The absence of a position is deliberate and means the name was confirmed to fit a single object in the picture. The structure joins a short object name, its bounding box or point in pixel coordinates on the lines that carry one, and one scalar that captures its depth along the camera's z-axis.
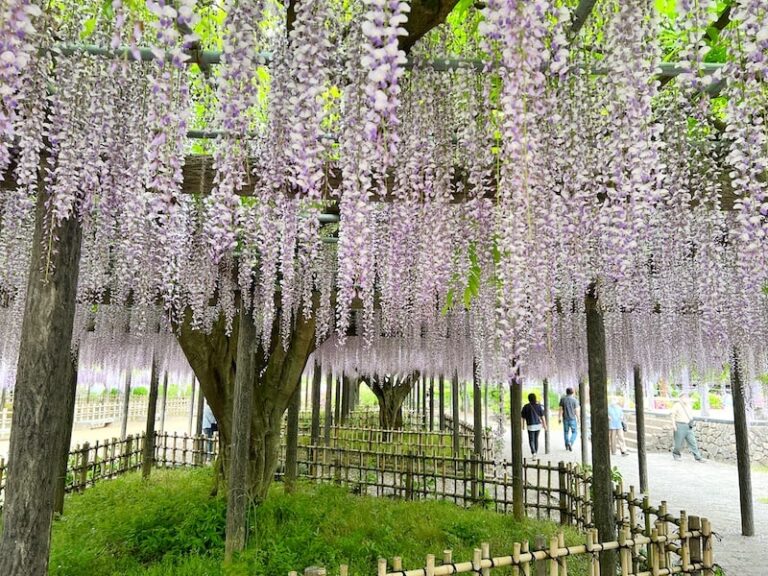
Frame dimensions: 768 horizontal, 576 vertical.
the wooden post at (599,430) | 4.25
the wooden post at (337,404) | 15.55
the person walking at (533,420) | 12.67
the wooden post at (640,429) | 8.66
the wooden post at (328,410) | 11.27
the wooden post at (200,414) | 12.16
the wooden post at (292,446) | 7.47
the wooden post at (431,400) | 15.65
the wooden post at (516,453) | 6.65
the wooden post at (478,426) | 9.61
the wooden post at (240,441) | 5.12
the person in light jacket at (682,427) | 11.73
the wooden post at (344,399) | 16.45
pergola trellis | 2.29
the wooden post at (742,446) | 6.47
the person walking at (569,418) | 13.22
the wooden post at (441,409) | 13.59
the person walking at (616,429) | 12.57
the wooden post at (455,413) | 10.24
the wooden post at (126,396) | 11.09
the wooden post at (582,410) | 11.31
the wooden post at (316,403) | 10.29
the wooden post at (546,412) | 12.69
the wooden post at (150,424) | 8.98
